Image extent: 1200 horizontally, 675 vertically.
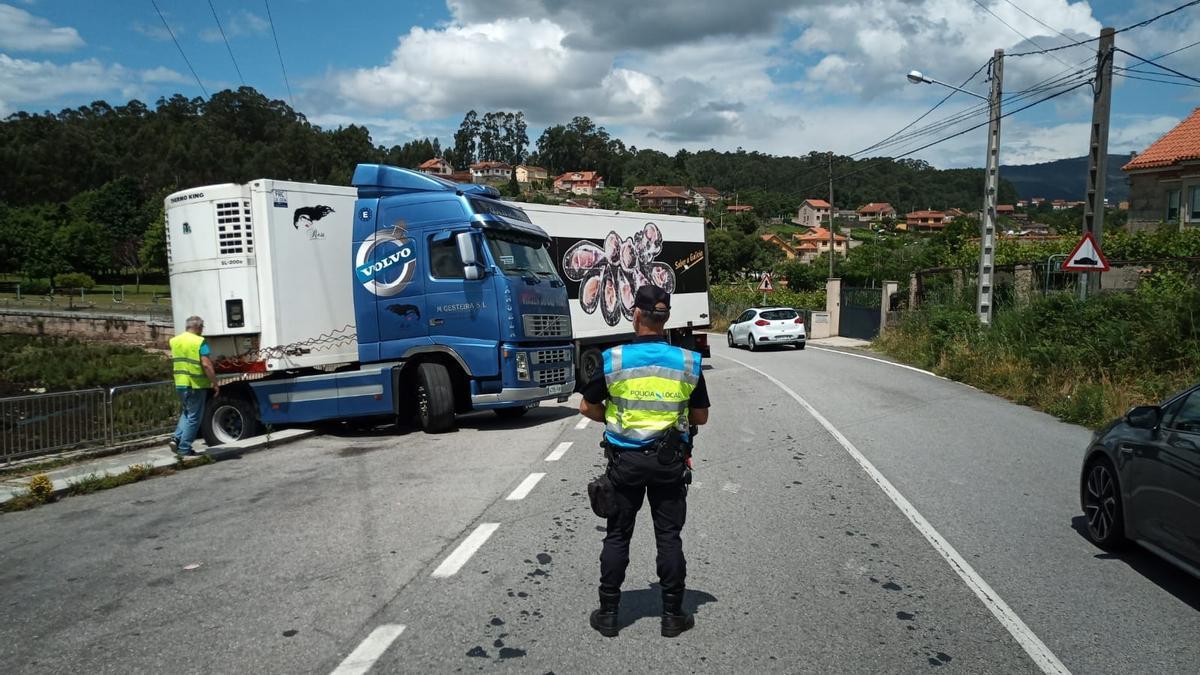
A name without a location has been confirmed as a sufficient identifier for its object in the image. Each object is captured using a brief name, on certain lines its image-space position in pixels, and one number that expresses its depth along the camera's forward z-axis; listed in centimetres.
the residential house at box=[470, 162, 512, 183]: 17192
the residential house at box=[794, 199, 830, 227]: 17400
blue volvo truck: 1109
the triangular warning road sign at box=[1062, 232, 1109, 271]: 1525
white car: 3005
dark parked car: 481
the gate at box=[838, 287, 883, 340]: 3456
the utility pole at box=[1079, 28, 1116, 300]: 1638
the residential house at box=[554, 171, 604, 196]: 16225
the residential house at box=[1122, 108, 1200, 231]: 3356
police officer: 420
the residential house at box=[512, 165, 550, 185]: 17338
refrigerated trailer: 1673
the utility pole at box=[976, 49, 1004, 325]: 2028
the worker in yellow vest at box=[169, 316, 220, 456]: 991
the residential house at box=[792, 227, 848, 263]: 12319
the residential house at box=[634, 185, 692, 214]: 12862
